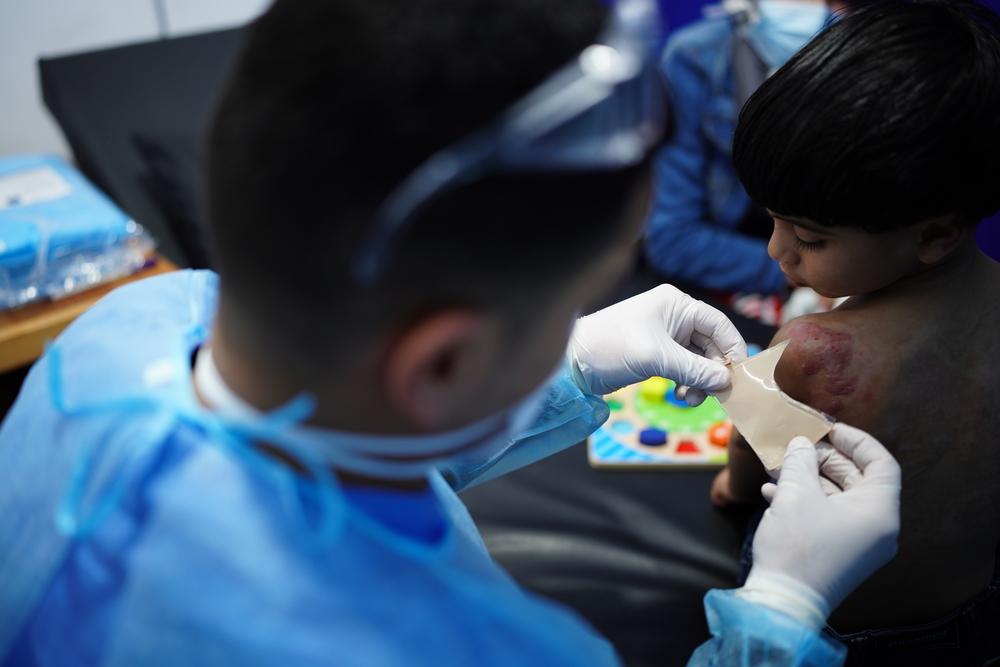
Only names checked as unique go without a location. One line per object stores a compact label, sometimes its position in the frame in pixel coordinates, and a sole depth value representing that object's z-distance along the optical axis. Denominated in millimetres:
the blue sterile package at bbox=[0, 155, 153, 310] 1438
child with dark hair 803
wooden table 1418
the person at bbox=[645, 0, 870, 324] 1767
